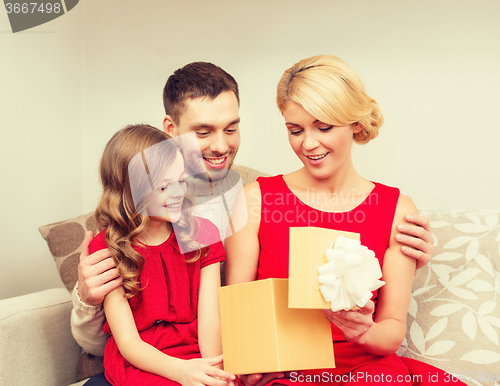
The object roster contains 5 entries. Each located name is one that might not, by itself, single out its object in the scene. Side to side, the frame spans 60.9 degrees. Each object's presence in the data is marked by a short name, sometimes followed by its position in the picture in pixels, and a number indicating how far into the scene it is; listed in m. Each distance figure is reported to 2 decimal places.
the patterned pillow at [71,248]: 1.26
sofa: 1.06
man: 1.03
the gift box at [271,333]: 0.77
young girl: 0.98
